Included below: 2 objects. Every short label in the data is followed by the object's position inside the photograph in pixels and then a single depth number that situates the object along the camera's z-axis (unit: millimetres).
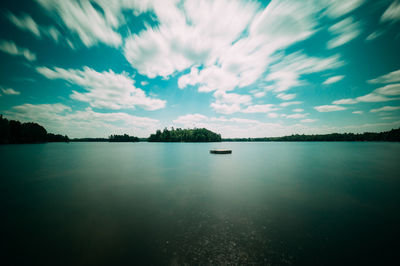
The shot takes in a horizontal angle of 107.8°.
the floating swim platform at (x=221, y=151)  52381
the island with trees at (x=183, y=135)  173250
